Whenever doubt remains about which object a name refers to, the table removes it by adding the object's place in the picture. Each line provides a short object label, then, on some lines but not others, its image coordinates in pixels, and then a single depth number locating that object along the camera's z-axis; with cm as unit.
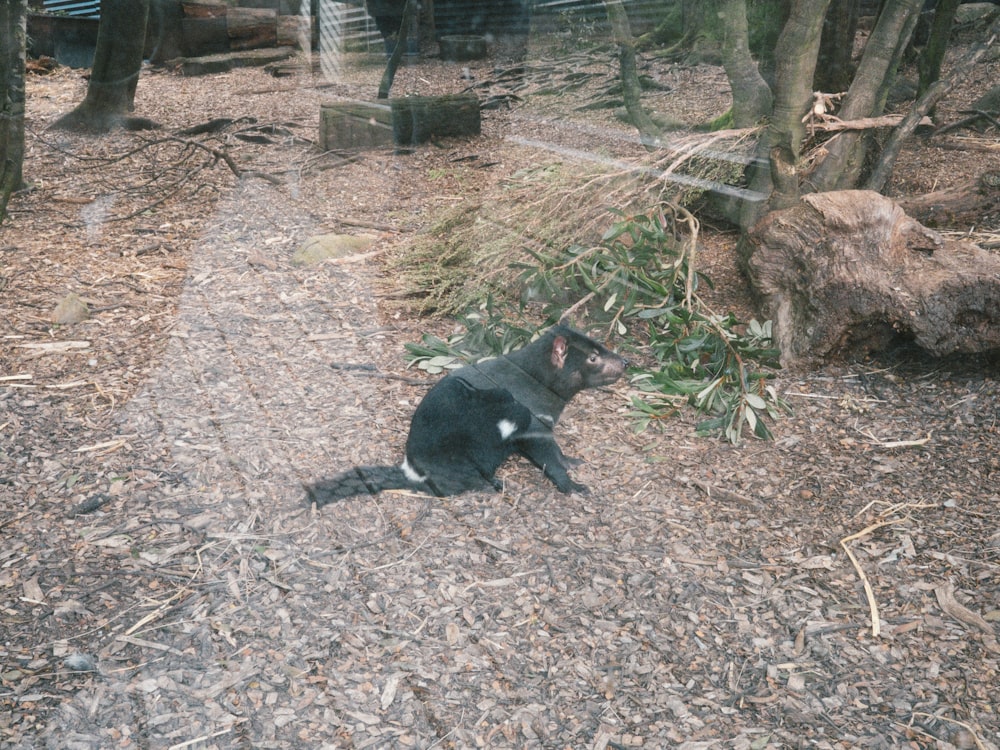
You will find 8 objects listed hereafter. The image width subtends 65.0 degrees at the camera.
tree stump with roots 219
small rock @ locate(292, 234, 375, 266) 218
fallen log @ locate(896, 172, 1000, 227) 240
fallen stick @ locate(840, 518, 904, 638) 145
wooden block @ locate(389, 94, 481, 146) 254
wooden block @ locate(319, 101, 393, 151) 228
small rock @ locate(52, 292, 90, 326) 190
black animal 163
